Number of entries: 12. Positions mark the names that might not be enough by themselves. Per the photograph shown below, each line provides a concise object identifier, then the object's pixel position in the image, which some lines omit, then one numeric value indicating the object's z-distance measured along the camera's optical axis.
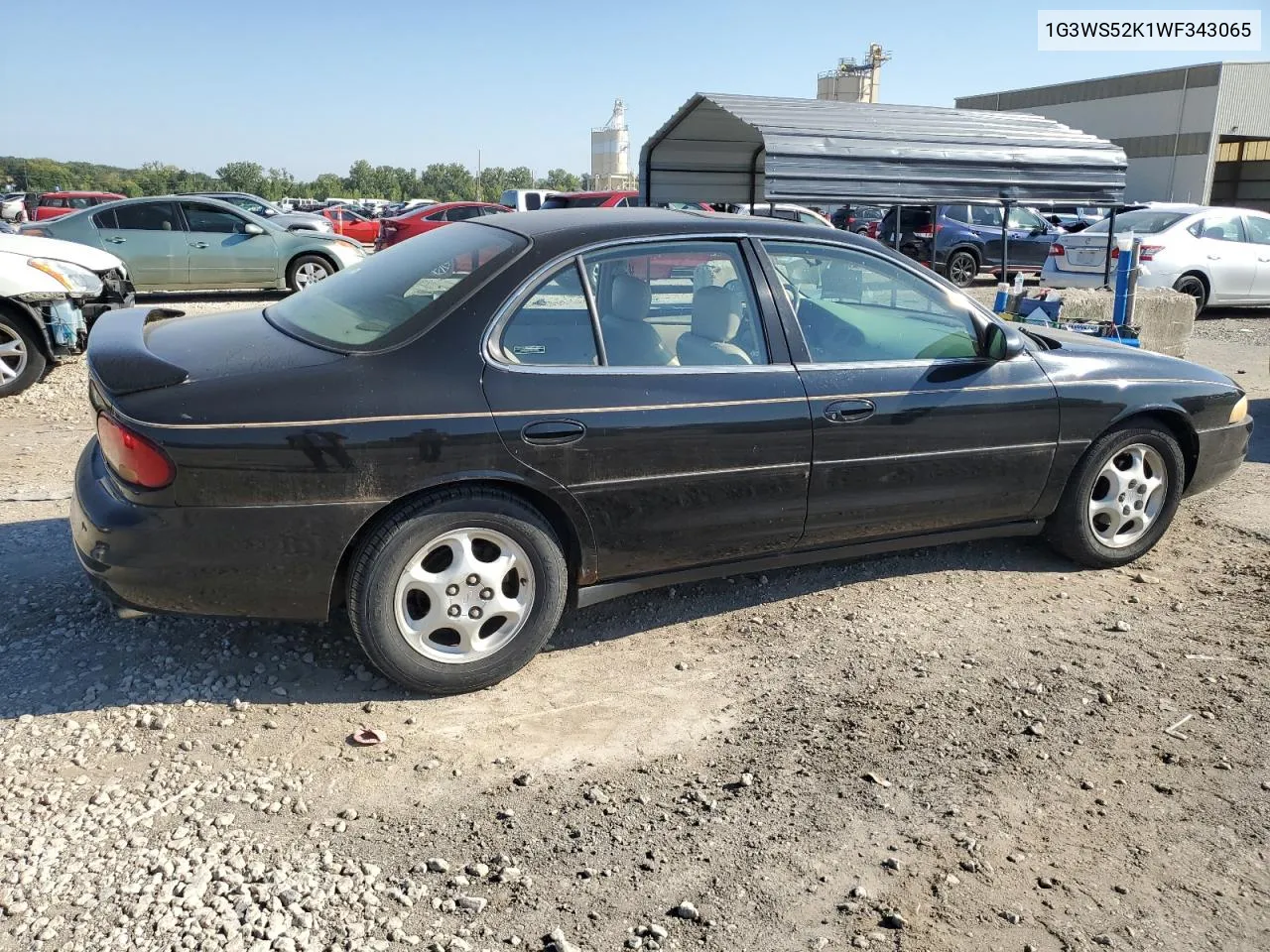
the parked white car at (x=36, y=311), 7.36
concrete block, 9.18
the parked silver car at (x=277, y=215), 25.66
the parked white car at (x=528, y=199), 25.16
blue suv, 18.34
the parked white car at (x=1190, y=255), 13.02
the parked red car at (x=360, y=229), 25.34
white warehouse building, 45.44
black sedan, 3.13
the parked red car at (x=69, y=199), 28.51
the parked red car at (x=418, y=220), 17.47
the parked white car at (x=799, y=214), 15.26
